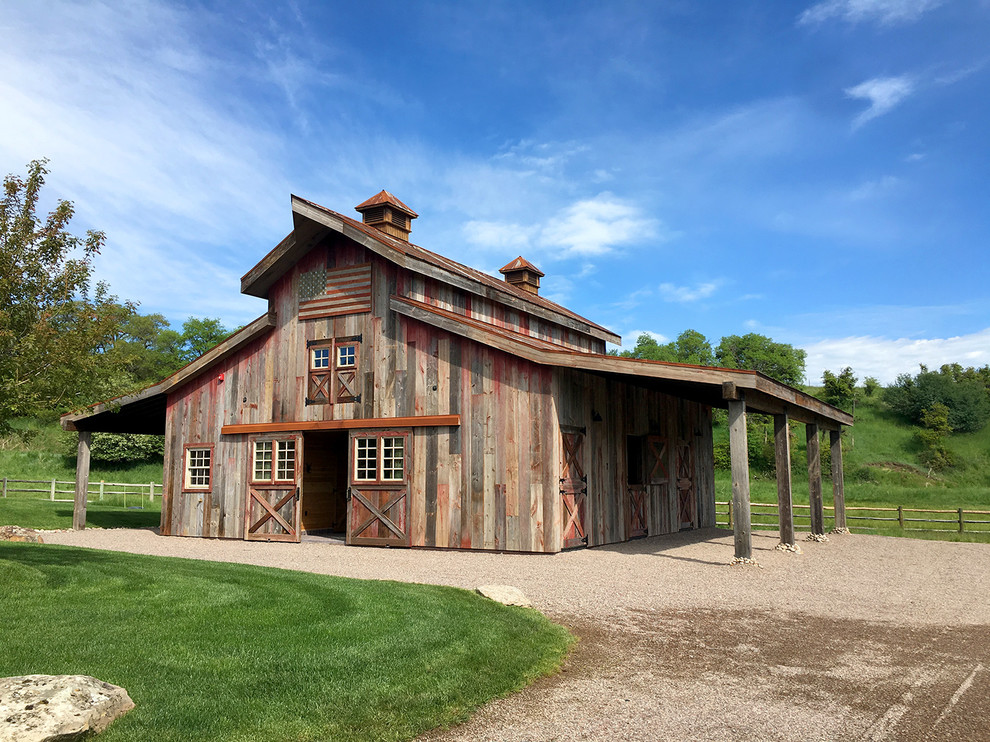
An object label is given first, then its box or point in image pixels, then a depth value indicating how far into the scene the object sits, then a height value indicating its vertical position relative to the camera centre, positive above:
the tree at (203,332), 56.12 +9.39
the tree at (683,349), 66.94 +9.62
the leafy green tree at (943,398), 50.62 +3.95
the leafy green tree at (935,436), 44.88 +1.15
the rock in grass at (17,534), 14.45 -1.46
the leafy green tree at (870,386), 60.75 +5.61
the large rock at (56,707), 3.91 -1.36
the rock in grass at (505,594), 8.60 -1.60
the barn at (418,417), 13.68 +0.83
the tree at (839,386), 52.25 +4.75
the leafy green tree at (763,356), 61.75 +8.53
